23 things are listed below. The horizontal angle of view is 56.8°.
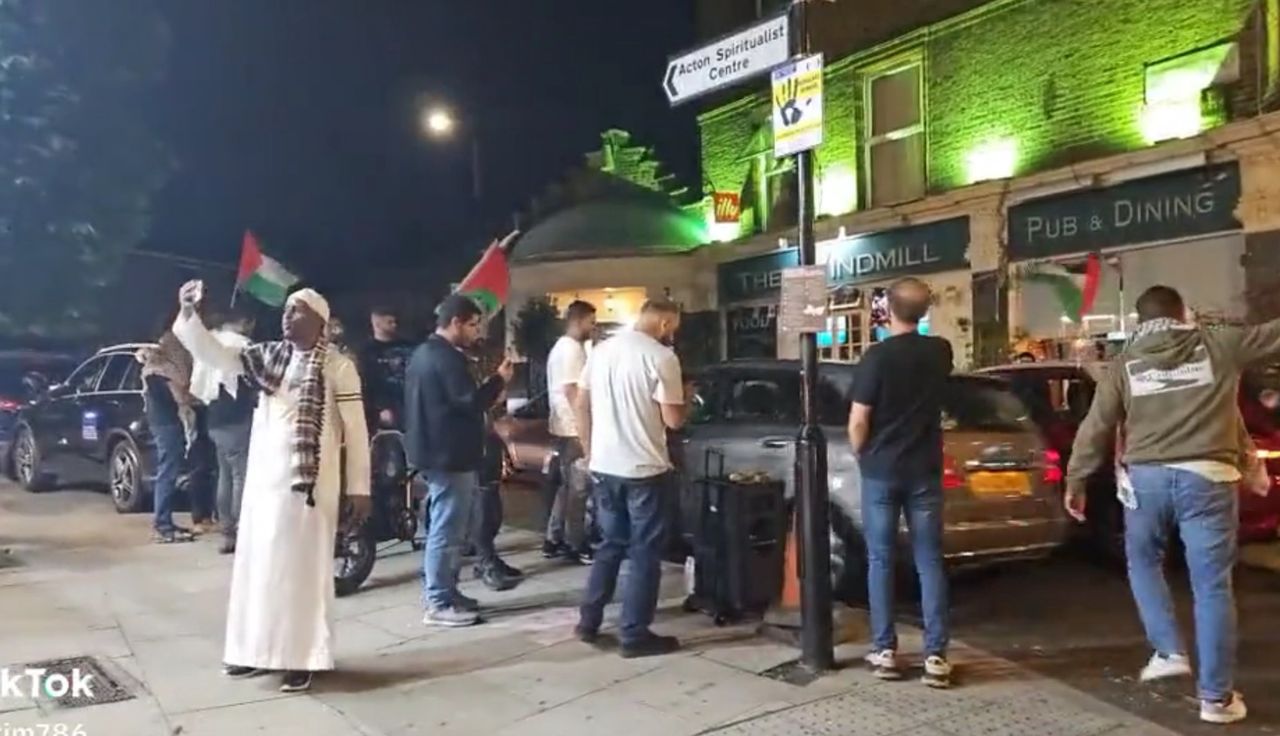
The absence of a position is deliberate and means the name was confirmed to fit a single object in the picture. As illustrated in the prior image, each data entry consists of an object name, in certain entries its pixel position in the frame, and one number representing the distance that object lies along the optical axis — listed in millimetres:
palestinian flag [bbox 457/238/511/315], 10383
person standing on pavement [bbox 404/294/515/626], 6992
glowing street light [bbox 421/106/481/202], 28281
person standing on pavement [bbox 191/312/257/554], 9007
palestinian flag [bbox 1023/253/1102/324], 15403
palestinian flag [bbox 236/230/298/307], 10531
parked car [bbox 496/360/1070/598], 7621
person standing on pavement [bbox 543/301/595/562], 8789
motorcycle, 8180
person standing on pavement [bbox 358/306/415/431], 9078
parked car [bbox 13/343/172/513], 12086
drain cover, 5695
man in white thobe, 5680
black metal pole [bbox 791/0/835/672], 5988
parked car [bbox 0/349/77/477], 15016
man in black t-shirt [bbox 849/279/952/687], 5793
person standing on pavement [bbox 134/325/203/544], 10391
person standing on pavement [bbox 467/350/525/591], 8281
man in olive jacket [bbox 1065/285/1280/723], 5266
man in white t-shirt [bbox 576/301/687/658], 6328
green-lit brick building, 13750
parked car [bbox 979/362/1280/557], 8672
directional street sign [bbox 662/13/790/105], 6289
